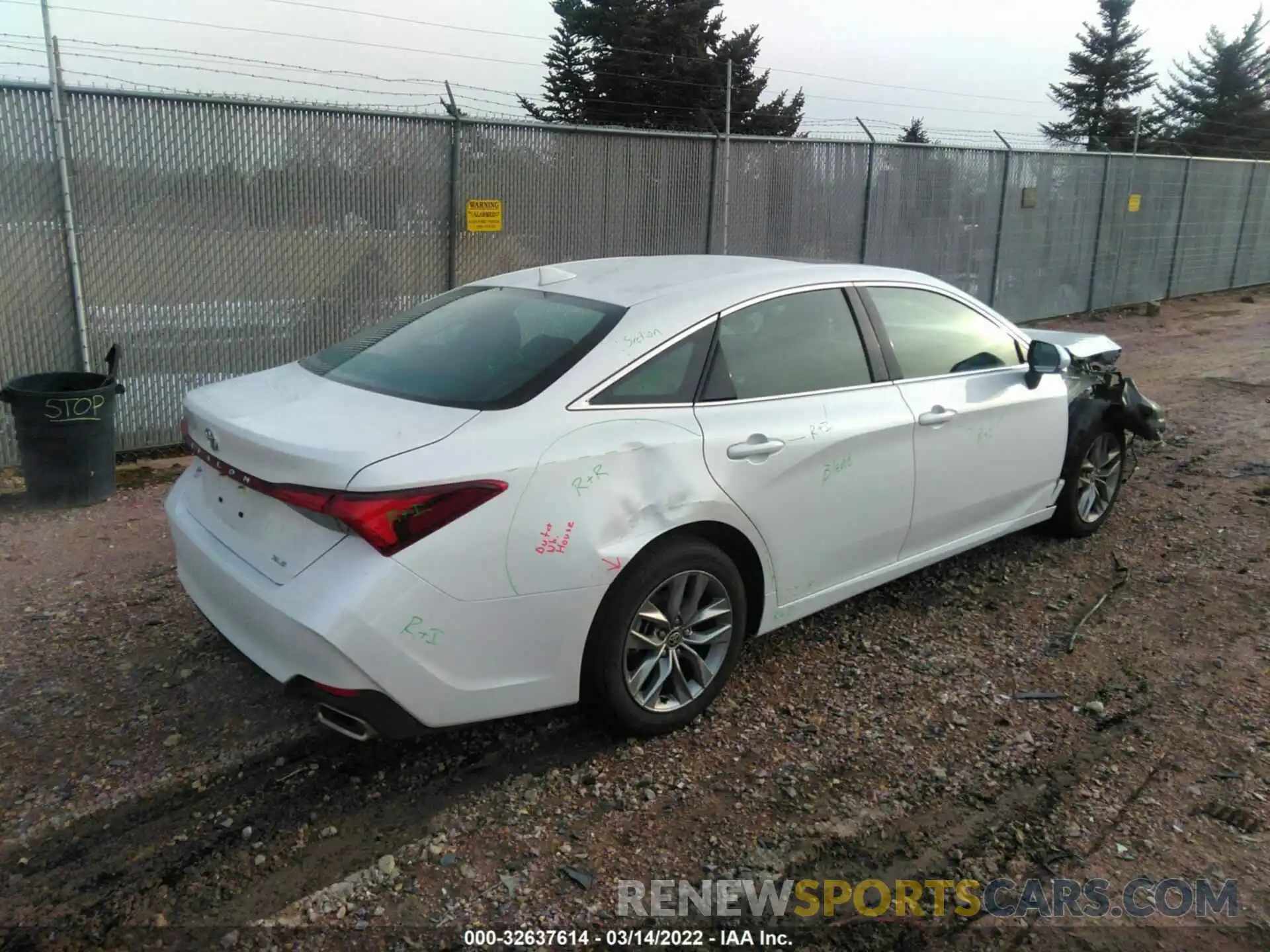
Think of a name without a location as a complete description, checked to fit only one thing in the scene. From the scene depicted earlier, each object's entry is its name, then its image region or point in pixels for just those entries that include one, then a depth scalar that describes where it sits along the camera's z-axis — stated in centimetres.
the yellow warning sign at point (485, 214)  848
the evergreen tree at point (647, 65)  3164
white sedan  280
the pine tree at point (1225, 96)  5319
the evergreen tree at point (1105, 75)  5531
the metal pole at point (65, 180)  632
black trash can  581
